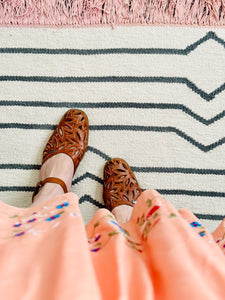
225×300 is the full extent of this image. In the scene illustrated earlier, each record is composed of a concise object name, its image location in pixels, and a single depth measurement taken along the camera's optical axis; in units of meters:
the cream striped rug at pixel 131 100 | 0.94
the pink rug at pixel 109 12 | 0.92
